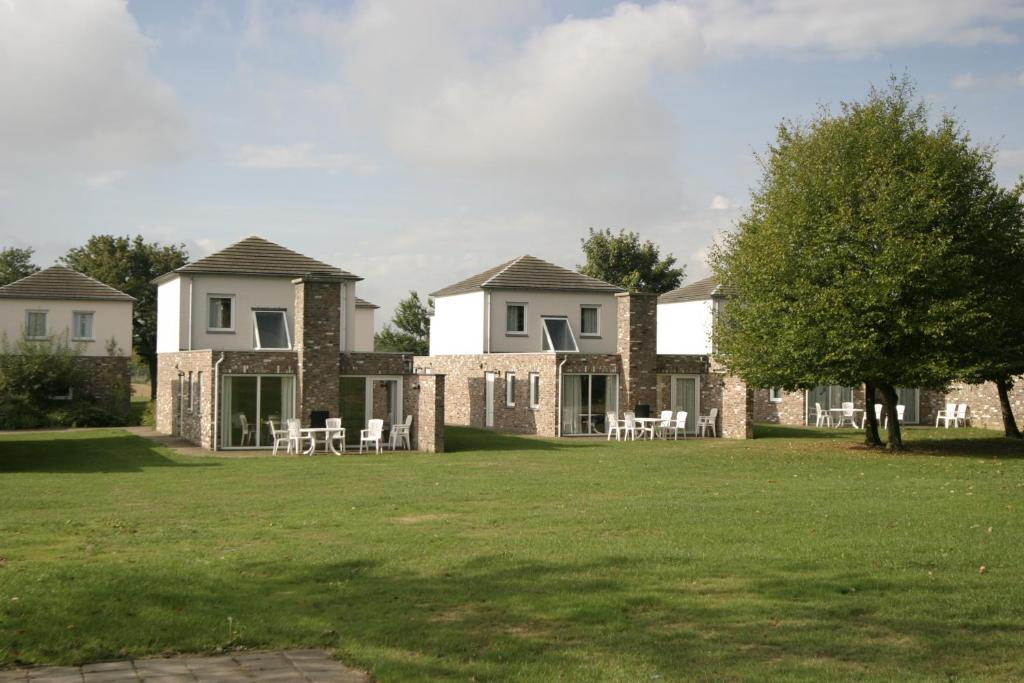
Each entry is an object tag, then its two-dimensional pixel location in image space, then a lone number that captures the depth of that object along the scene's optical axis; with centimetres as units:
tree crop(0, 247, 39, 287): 7488
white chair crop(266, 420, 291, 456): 2903
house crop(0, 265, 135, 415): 4550
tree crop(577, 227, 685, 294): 6775
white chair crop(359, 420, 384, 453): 2895
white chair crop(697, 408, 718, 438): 3666
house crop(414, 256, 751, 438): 3669
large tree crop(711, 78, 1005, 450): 2630
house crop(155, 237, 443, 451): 3030
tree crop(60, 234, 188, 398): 6278
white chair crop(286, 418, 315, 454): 2884
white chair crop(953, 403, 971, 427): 4269
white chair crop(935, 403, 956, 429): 4247
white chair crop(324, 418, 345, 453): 2923
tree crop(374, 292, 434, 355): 7331
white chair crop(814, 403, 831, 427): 4326
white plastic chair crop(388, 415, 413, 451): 3027
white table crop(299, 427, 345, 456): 2878
